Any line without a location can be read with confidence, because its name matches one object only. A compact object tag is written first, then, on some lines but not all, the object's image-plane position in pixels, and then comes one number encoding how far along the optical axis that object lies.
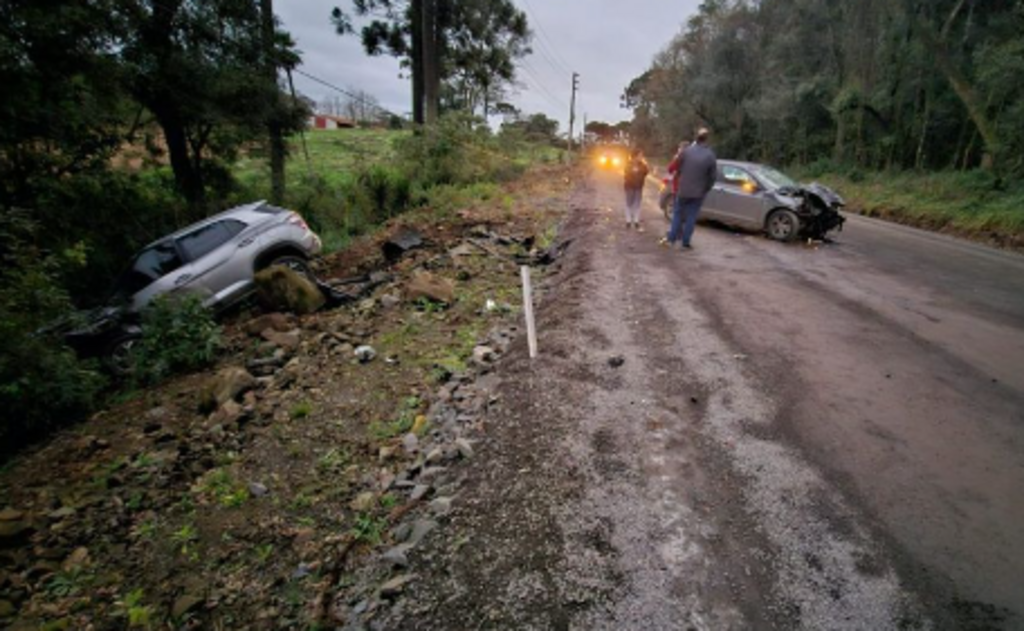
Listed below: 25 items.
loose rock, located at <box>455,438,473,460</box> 3.59
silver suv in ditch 7.09
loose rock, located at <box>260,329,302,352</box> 6.72
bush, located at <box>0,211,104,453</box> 5.49
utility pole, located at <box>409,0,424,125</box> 21.10
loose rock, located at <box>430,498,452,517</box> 3.01
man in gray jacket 8.61
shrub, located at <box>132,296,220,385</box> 6.67
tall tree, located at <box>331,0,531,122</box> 20.84
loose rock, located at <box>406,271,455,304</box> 7.29
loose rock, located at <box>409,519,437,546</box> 2.84
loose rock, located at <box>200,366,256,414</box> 5.32
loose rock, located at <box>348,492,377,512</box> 3.38
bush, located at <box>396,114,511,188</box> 20.02
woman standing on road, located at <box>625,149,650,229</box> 10.55
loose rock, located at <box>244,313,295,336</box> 7.41
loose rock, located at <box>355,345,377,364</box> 5.82
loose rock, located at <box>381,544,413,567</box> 2.67
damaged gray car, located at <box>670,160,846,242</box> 10.42
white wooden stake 5.13
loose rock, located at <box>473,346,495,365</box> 5.27
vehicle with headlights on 39.77
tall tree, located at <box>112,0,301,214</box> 11.15
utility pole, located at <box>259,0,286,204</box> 13.68
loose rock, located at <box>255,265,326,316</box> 8.06
